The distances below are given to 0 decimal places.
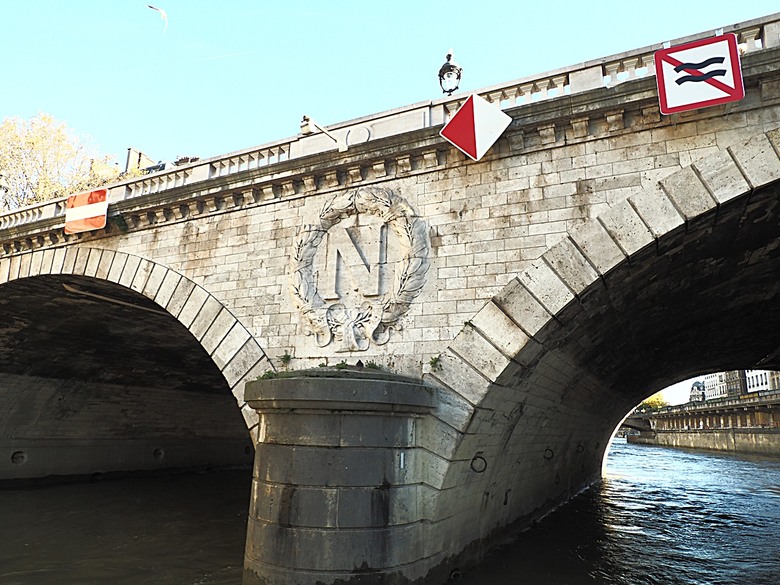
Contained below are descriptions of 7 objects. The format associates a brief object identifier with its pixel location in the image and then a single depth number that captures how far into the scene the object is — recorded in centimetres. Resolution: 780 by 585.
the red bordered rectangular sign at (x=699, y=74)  680
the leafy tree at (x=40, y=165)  2352
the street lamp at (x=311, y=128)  940
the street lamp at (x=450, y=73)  1022
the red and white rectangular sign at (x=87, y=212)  1210
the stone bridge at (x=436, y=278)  688
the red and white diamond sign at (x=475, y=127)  816
